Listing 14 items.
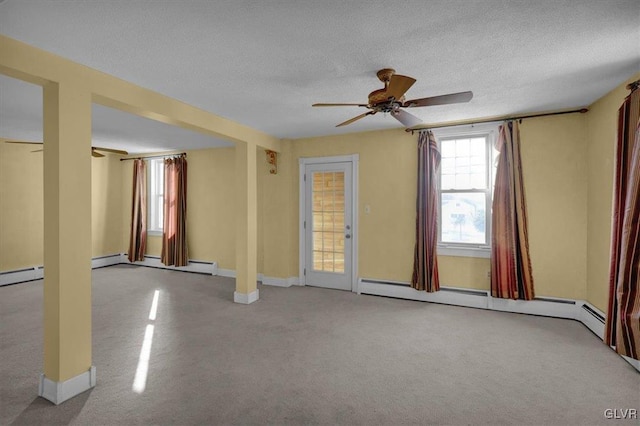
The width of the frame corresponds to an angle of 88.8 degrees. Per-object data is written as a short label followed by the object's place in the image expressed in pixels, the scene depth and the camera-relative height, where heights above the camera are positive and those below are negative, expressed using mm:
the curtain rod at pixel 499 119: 3846 +1182
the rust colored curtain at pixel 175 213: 6578 -70
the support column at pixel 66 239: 2314 -213
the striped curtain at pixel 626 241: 2572 -249
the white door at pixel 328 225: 5227 -235
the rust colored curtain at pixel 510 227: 4035 -200
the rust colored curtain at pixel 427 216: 4500 -74
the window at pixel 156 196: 7203 +311
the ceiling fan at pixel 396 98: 2416 +930
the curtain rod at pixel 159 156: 6780 +1164
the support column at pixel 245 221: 4598 -154
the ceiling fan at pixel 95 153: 4752 +873
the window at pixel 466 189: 4367 +302
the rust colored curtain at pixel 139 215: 7098 -110
